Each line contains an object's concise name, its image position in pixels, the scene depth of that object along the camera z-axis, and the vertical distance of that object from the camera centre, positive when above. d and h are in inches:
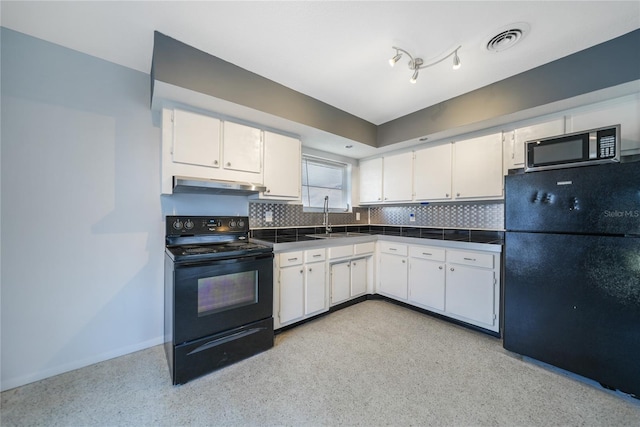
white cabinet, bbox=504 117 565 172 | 86.1 +29.2
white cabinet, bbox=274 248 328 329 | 94.7 -31.0
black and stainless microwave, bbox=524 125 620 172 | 65.6 +18.9
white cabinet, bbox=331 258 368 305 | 115.3 -34.0
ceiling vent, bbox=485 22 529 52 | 64.3 +49.3
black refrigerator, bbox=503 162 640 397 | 61.9 -16.3
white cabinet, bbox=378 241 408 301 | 120.0 -29.9
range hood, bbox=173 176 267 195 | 77.1 +8.3
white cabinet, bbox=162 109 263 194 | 79.5 +22.3
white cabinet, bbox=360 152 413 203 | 130.5 +19.4
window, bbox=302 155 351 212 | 135.6 +16.9
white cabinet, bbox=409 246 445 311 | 106.3 -29.6
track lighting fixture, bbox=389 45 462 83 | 71.6 +47.5
